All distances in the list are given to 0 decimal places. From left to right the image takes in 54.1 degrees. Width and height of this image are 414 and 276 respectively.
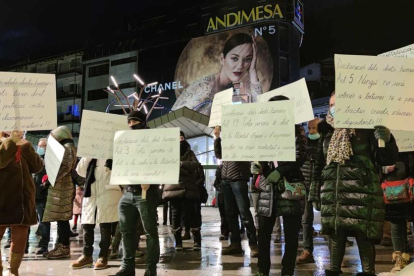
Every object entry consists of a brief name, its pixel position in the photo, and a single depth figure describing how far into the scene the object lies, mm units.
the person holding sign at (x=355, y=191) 3600
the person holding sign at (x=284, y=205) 4219
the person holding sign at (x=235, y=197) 6184
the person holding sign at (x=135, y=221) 4516
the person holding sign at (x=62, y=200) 6234
